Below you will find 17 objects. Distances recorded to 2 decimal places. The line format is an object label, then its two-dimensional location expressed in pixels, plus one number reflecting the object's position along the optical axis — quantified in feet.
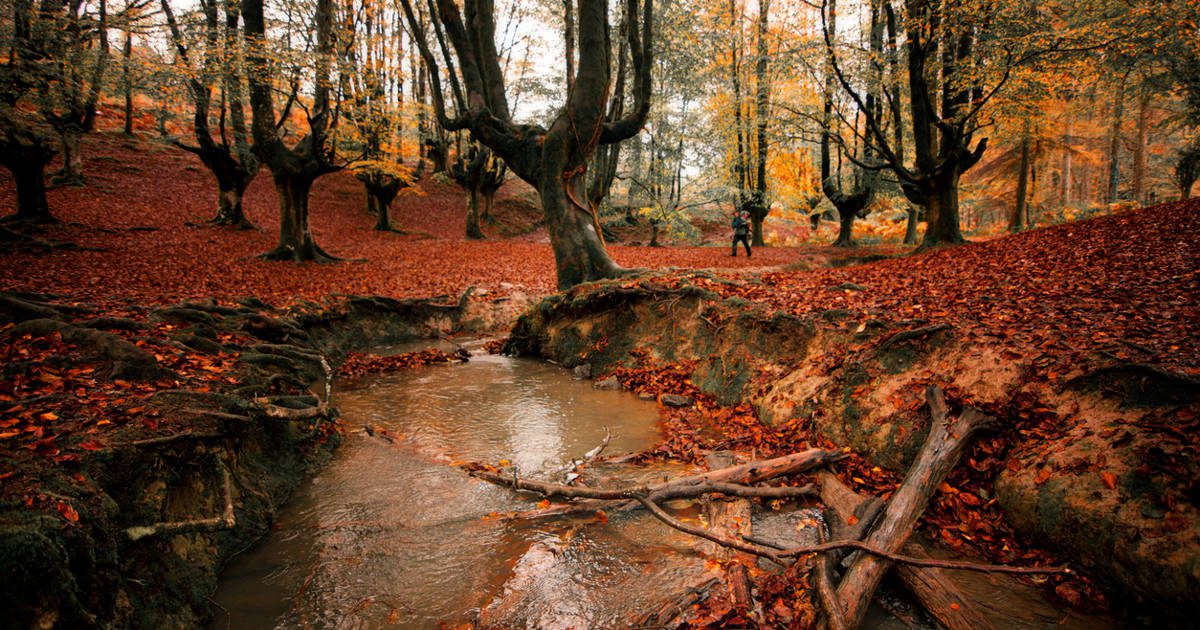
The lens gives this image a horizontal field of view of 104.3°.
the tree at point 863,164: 40.76
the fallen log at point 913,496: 8.72
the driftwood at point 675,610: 8.65
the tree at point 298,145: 35.86
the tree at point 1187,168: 49.01
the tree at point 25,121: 31.27
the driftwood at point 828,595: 7.95
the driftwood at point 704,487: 12.22
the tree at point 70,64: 33.71
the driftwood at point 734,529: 9.06
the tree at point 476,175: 70.23
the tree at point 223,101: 34.60
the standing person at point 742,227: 51.31
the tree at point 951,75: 32.22
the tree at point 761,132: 55.41
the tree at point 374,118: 42.00
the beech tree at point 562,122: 28.09
